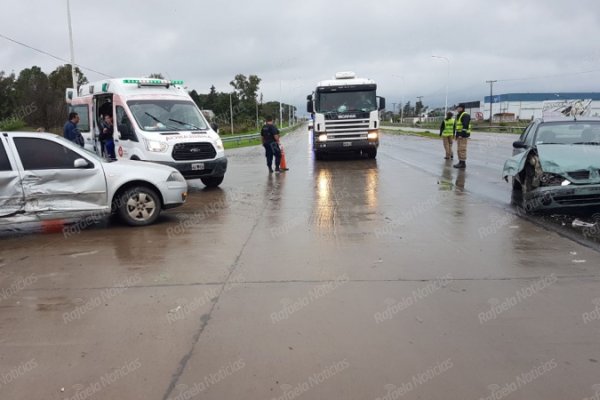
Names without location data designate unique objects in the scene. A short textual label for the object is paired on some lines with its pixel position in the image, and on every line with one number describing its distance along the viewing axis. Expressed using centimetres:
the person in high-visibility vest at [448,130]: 1750
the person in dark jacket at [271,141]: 1548
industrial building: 10862
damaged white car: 727
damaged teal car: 764
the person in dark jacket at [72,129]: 1207
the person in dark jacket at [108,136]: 1276
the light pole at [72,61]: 2361
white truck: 1852
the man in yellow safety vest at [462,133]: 1579
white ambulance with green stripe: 1138
